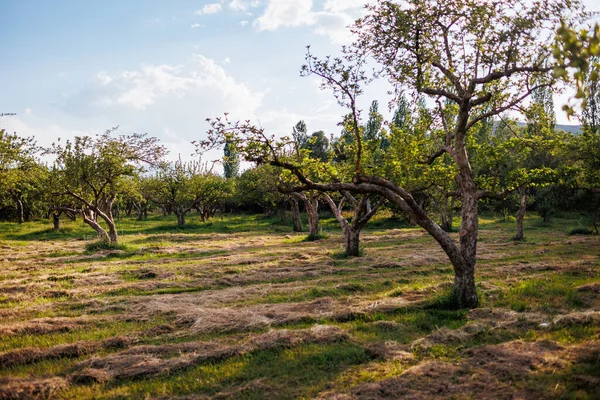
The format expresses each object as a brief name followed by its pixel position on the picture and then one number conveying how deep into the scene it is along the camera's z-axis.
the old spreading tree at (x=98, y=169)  25.58
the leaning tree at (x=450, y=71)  10.20
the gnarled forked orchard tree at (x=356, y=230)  21.31
